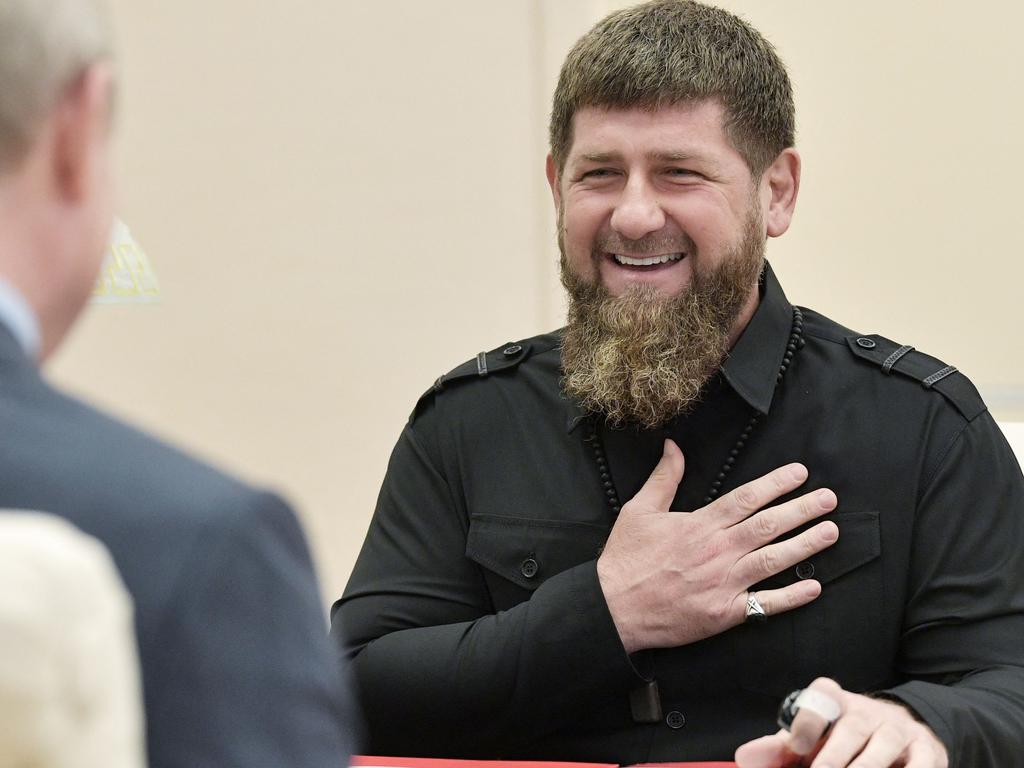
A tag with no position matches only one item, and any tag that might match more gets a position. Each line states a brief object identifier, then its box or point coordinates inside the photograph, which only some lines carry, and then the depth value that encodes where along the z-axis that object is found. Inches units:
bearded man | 128.7
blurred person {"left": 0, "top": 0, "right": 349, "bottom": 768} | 79.2
